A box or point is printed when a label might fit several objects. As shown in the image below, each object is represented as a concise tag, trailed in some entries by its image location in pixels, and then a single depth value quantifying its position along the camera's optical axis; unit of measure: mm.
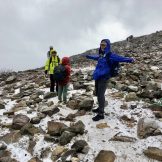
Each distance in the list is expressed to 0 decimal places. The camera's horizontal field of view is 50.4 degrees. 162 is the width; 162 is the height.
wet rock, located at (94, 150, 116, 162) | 4016
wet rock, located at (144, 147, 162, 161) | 3981
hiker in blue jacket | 4784
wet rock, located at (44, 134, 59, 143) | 4473
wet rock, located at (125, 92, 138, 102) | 5548
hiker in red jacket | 5731
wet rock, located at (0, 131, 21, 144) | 4622
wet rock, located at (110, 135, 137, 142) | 4323
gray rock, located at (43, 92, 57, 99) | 6192
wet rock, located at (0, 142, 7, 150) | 4445
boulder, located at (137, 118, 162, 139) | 4393
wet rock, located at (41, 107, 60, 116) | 5199
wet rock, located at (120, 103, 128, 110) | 5262
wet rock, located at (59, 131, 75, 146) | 4347
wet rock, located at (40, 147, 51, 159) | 4219
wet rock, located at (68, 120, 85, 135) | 4523
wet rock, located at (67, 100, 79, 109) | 5409
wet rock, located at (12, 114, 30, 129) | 4928
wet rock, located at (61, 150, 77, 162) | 4059
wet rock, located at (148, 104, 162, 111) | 5064
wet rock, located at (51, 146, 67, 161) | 4153
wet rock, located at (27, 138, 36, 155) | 4370
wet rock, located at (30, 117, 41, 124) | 4956
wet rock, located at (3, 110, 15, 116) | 5476
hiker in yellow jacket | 6699
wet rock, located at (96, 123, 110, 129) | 4690
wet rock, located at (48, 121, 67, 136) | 4594
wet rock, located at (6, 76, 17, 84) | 8504
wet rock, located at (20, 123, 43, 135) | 4720
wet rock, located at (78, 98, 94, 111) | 5238
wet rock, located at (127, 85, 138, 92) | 5980
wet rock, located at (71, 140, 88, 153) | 4178
